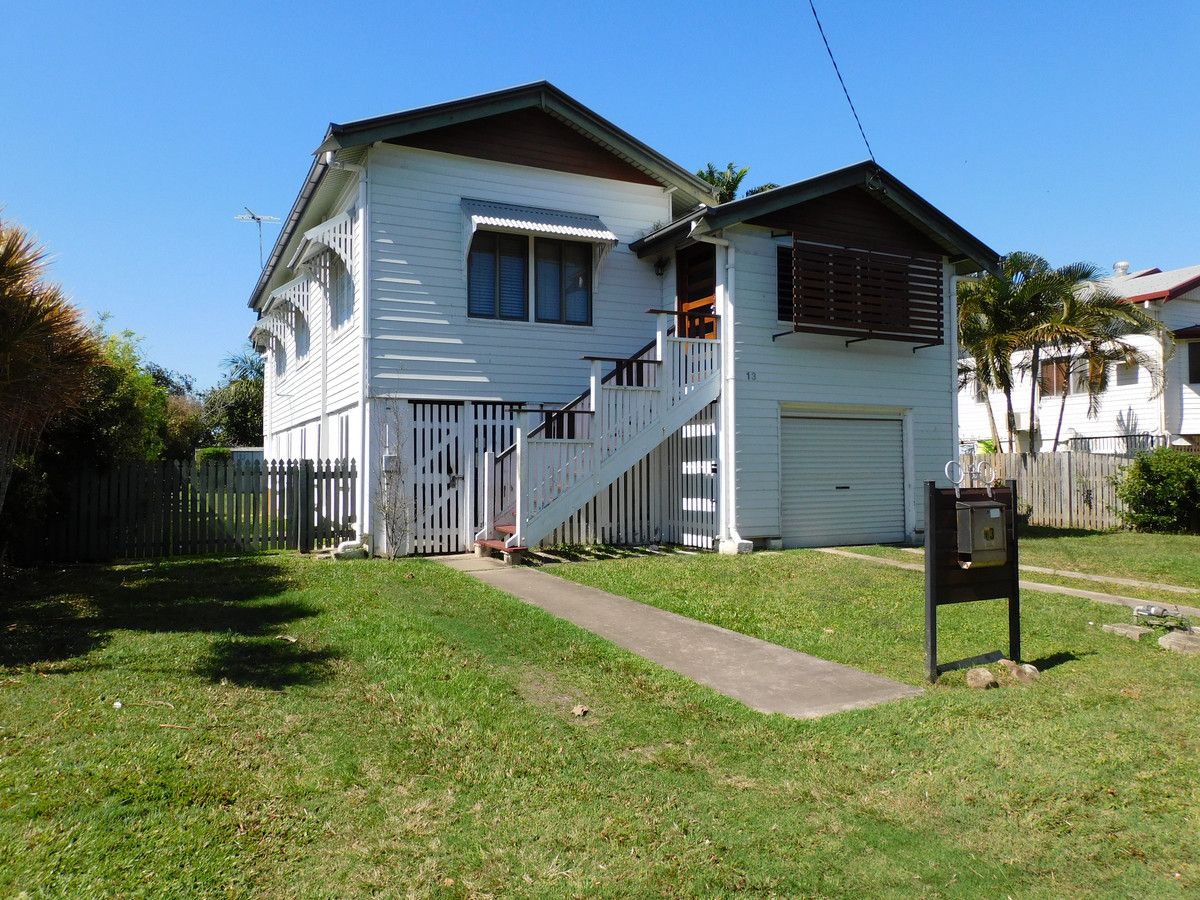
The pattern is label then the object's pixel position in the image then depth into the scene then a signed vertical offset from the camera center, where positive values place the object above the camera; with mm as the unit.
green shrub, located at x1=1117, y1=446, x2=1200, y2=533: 17547 -312
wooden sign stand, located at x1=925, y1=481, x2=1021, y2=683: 6090 -717
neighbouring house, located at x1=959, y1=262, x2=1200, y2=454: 26984 +2883
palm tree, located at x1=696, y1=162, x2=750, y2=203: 32000 +11421
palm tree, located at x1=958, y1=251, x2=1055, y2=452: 24391 +4932
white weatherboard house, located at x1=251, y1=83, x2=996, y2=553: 12938 +2439
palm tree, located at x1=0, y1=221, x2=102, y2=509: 7613 +1288
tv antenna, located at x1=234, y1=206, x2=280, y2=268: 37469 +11662
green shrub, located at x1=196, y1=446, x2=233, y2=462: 33438 +1133
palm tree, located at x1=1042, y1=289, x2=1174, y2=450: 23969 +4255
